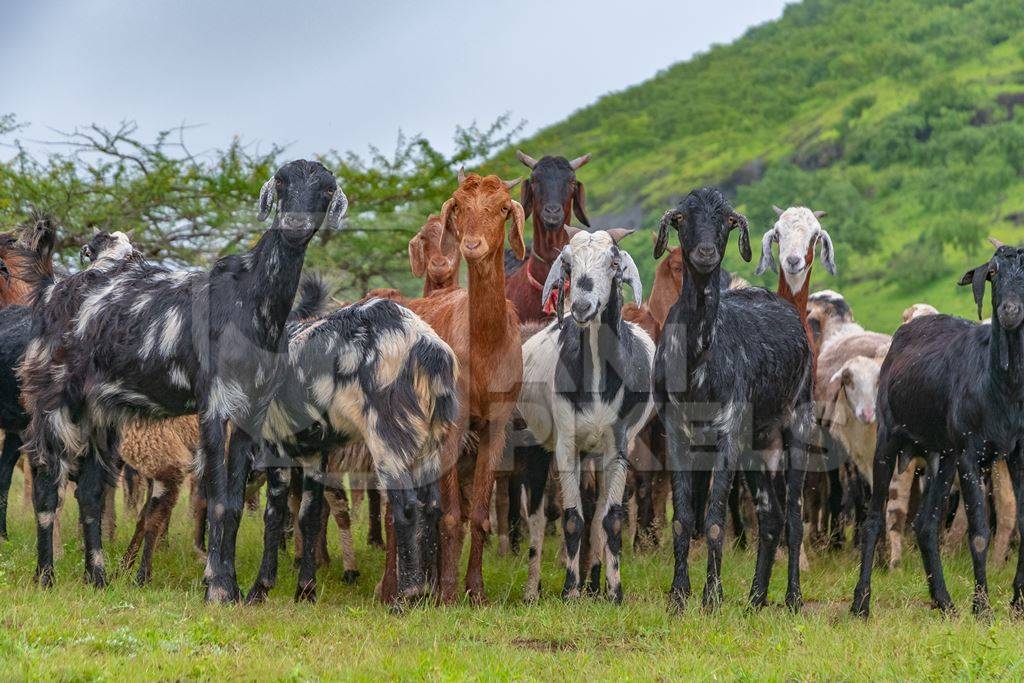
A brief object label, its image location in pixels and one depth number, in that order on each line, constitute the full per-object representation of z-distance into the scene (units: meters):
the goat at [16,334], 20.75
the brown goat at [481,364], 17.86
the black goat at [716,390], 17.05
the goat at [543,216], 21.89
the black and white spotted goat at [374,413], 16.92
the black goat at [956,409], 16.55
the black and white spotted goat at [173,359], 16.69
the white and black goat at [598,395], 18.03
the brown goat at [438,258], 23.02
